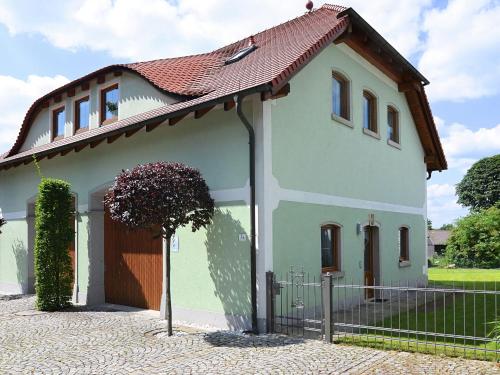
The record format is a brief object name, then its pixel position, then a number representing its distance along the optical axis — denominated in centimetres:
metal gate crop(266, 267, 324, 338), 877
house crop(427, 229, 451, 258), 6368
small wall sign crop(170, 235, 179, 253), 1034
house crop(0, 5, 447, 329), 924
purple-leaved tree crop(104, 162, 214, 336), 827
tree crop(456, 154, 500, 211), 6203
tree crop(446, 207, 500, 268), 3434
